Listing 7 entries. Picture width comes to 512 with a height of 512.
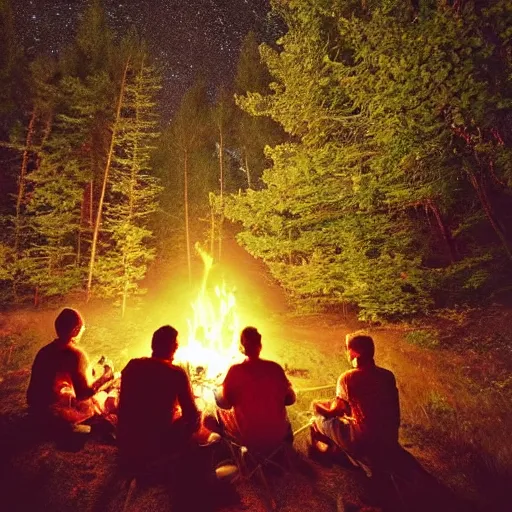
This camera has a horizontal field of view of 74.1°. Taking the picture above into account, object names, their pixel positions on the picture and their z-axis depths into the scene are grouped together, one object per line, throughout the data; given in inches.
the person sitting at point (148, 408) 149.5
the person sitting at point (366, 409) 160.9
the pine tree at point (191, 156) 965.2
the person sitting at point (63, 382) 174.4
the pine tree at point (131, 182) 649.0
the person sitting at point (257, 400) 164.6
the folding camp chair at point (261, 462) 160.6
